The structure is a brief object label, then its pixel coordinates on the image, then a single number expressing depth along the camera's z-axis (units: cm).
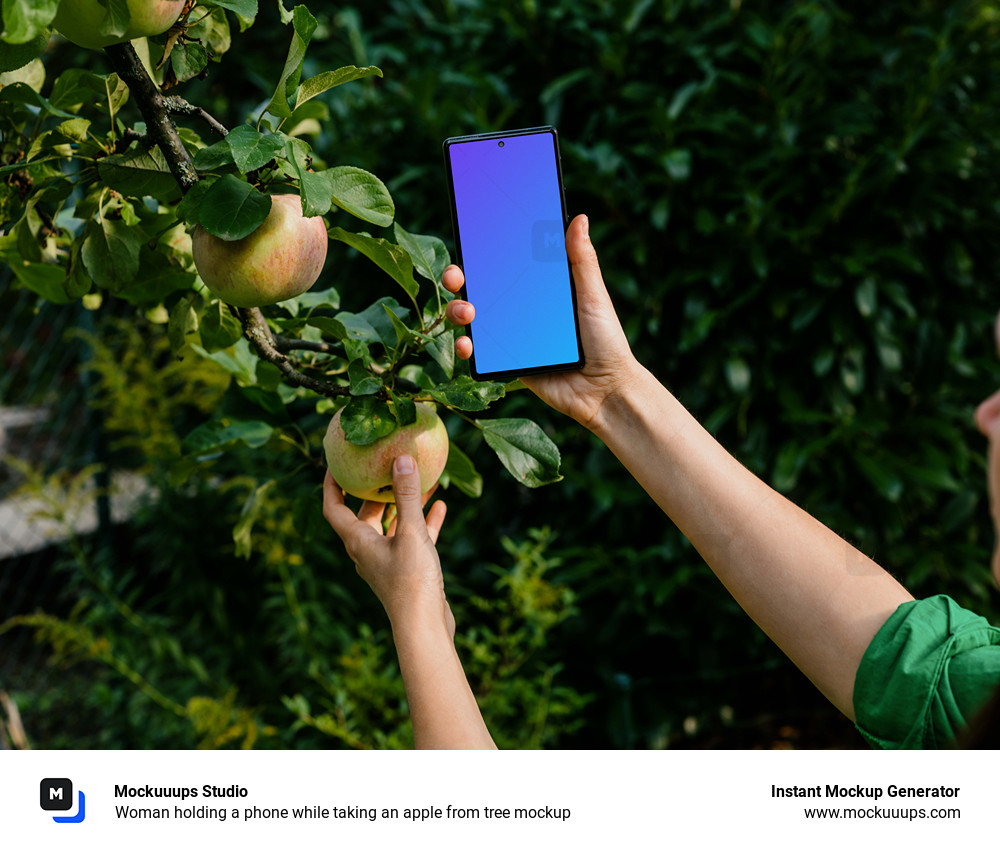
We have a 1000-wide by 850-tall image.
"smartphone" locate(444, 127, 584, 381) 73
